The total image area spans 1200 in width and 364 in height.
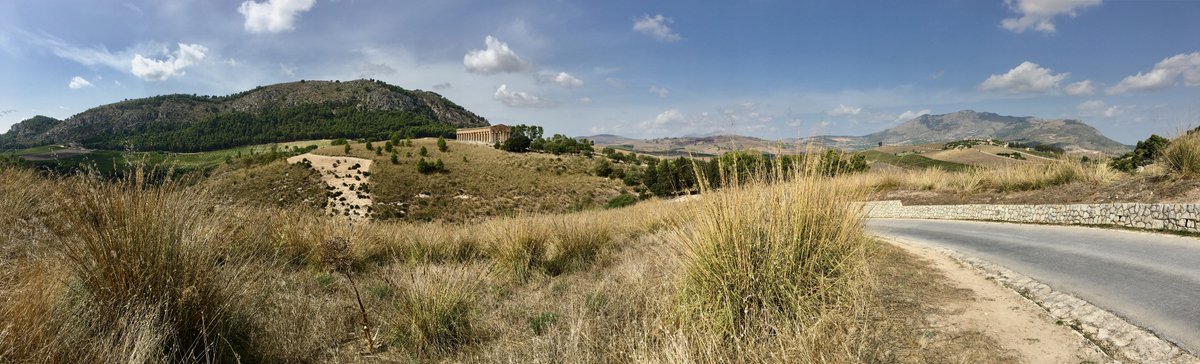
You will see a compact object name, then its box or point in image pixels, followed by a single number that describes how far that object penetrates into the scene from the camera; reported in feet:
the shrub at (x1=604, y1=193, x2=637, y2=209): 107.00
